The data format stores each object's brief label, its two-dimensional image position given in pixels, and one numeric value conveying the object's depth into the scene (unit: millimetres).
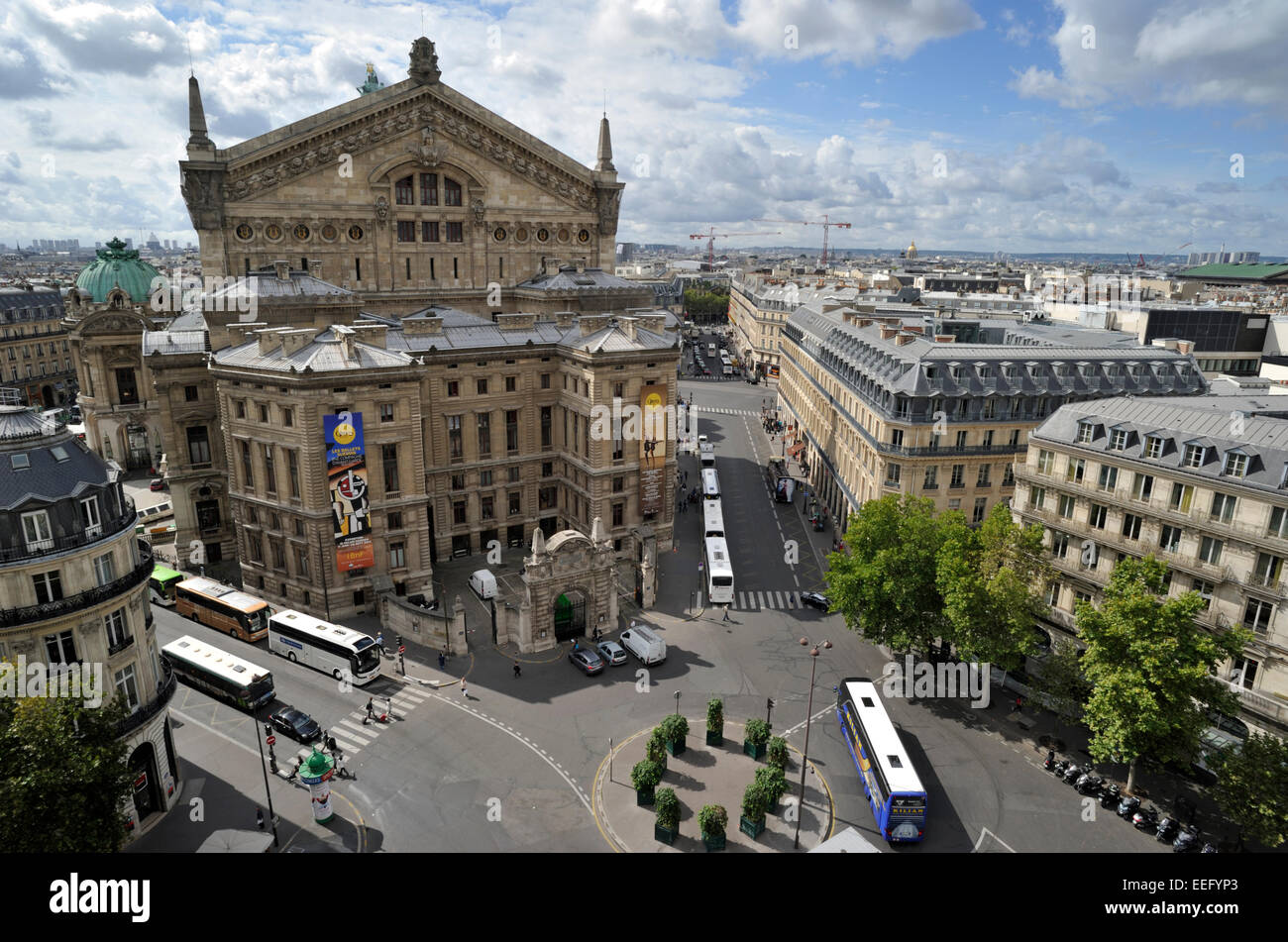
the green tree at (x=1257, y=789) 36844
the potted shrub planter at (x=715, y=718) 49000
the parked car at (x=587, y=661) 57469
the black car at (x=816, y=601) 69812
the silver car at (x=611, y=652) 59062
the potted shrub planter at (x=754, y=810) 41156
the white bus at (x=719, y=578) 69062
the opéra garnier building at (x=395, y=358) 62406
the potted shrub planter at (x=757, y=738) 46969
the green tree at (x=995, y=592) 49844
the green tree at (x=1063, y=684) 48125
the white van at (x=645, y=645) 58938
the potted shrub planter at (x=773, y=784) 41812
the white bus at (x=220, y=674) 51750
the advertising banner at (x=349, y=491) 60969
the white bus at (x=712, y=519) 83562
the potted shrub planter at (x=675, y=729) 47094
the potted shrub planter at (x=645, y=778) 43128
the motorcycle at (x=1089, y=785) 45562
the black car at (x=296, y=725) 49281
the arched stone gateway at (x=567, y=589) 60156
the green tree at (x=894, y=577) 54062
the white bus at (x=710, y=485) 94875
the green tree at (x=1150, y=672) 41094
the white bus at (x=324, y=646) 55375
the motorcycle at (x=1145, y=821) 42781
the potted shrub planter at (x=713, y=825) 39375
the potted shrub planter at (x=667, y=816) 40156
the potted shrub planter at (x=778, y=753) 44094
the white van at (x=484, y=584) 68750
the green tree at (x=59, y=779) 28297
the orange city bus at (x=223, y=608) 61125
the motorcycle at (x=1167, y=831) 42094
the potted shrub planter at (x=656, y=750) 45594
